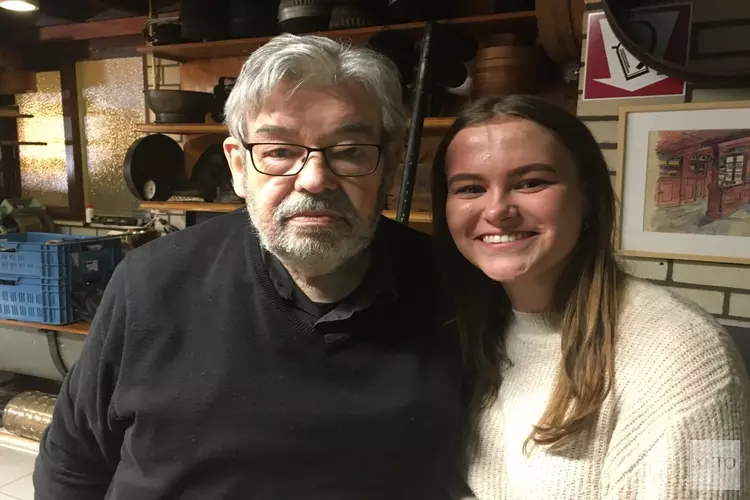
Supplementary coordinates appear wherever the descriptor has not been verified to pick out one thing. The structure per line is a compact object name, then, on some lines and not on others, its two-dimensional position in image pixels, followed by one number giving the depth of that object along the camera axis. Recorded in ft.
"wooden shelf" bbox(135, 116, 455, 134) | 9.12
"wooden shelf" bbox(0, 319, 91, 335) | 8.92
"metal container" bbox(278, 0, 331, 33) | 7.92
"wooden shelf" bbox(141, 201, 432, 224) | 9.10
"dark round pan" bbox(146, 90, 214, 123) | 9.05
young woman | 2.98
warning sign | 5.56
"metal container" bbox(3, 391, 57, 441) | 8.82
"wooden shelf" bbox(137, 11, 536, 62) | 7.54
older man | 3.55
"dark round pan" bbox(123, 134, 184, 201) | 9.51
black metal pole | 6.00
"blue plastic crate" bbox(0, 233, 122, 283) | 8.85
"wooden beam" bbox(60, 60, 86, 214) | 11.23
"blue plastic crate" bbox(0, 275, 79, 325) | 8.94
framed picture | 5.43
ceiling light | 8.59
